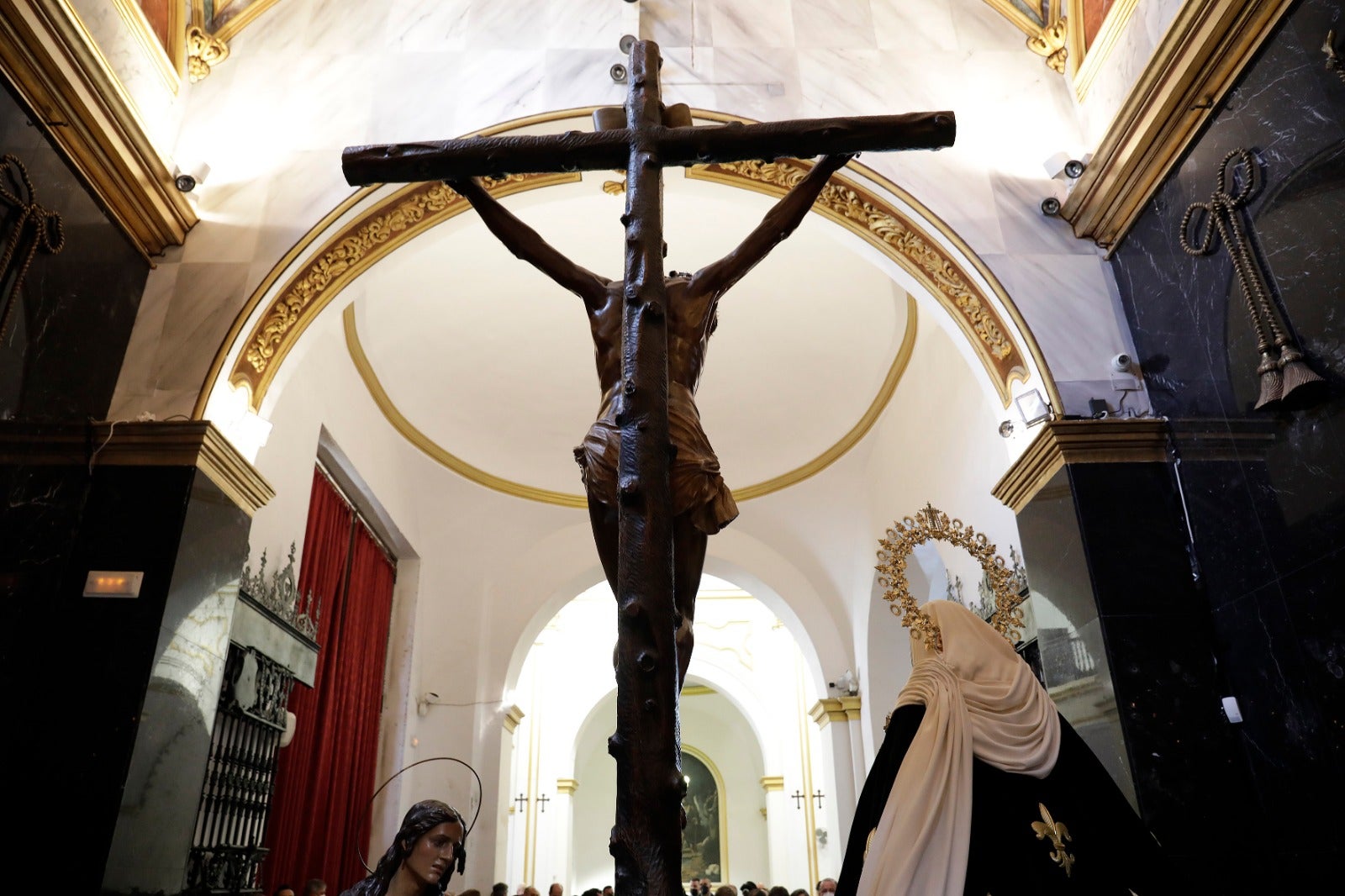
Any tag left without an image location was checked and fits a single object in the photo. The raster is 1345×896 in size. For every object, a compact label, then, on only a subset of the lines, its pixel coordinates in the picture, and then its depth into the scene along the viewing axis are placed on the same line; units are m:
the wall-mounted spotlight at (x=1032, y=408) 5.22
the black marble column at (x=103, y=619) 4.32
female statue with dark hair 2.67
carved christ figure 2.18
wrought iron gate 5.65
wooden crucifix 1.62
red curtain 7.67
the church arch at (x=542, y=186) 5.46
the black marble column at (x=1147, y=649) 4.32
